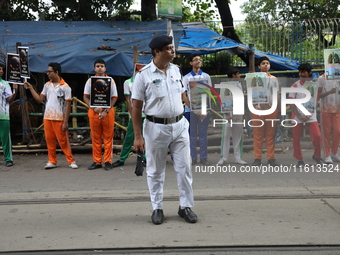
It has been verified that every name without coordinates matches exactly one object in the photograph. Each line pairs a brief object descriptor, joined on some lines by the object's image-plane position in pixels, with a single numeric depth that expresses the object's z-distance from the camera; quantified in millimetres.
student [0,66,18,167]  9203
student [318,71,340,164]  8688
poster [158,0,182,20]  11297
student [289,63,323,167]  8602
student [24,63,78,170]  8805
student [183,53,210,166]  8797
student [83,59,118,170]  8734
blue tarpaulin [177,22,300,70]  12531
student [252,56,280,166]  8625
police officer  5094
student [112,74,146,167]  8797
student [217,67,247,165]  8961
